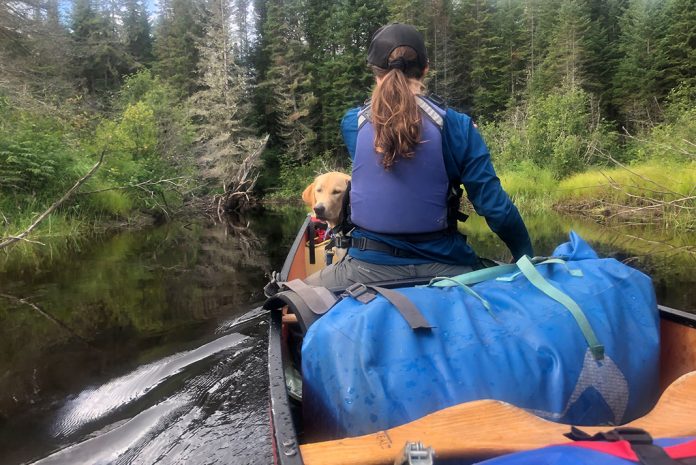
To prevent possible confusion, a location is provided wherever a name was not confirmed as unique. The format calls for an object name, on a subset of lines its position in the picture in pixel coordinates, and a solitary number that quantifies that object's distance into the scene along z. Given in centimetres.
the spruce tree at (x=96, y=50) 3094
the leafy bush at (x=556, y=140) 1553
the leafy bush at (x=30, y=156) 988
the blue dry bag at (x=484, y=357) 132
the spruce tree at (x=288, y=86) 3009
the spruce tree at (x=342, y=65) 2975
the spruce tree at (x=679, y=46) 2542
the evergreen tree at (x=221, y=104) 2461
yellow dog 332
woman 203
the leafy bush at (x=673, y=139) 1140
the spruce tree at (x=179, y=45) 3247
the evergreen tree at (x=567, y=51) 2777
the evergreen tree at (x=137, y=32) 3528
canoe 110
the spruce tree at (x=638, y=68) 2605
